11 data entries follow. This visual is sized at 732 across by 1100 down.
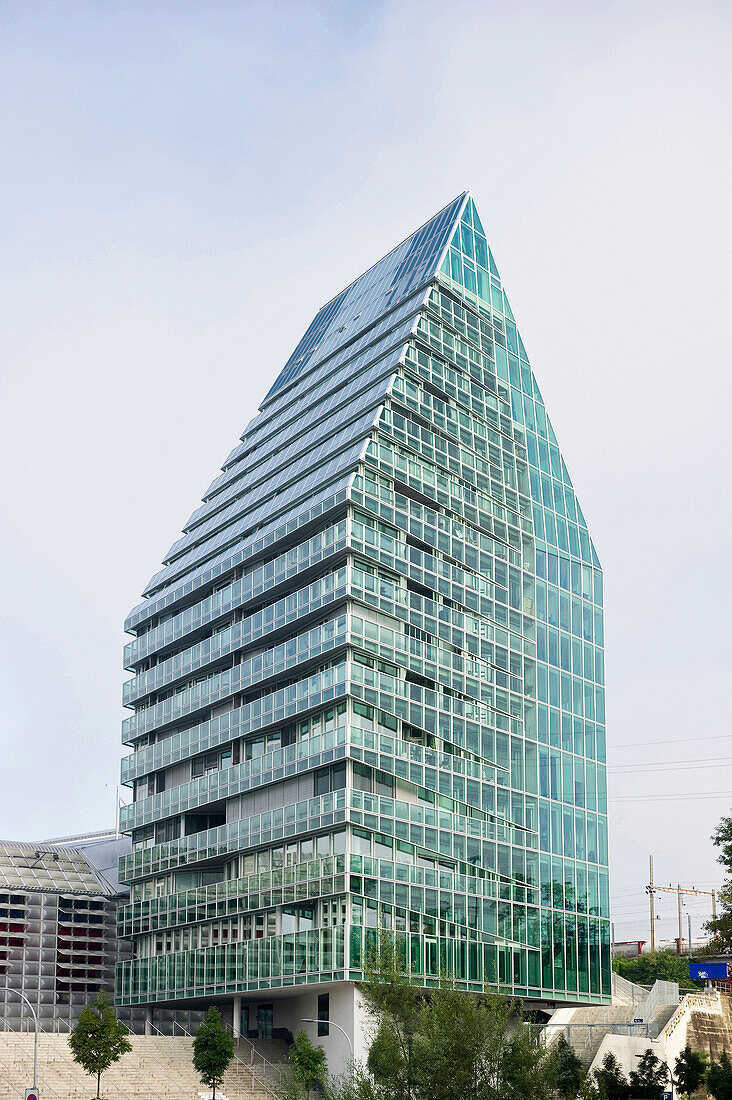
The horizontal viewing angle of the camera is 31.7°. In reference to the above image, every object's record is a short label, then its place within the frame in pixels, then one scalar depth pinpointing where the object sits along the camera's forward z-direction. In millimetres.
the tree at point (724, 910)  50938
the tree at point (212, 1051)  73875
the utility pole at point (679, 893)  163125
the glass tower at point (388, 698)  79625
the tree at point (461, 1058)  41062
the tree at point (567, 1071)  42656
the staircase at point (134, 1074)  72875
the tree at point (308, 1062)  68938
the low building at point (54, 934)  95500
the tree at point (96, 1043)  71000
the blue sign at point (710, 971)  107994
